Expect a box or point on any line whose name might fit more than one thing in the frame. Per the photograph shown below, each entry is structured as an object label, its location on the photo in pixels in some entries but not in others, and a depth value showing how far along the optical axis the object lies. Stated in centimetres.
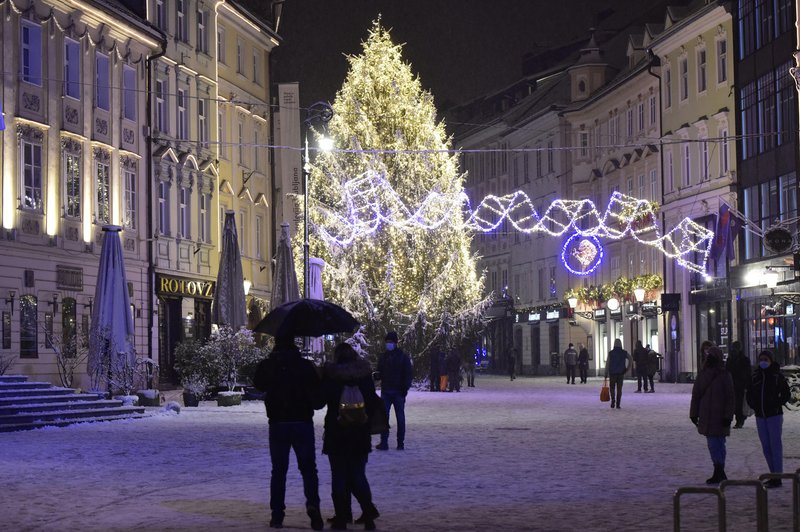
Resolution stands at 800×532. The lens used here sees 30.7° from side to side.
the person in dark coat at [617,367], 3506
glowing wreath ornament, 6341
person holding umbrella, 1287
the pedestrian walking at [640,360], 4697
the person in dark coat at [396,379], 2155
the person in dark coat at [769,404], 1666
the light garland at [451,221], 4966
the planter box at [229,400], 3506
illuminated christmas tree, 4931
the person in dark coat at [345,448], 1292
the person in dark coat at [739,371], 2631
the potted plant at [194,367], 3569
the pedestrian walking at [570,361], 6097
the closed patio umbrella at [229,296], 3688
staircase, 2670
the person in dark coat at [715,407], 1631
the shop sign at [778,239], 4228
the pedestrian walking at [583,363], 6150
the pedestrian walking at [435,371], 4784
